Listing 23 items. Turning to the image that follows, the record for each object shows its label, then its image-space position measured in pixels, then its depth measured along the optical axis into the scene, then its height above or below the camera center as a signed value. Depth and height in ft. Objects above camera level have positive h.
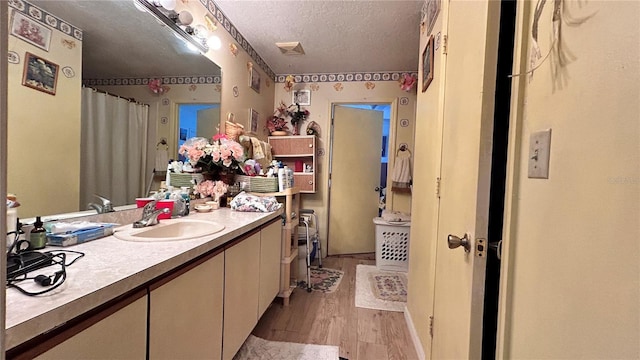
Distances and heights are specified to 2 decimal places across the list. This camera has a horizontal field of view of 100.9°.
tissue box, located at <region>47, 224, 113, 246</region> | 2.99 -0.88
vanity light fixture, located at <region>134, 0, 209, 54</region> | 4.76 +2.86
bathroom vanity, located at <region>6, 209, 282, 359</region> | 1.77 -1.24
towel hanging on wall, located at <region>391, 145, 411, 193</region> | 10.23 +0.24
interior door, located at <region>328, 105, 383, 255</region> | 11.25 -0.23
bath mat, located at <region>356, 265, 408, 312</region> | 7.29 -3.57
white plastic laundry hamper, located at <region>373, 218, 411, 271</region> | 9.42 -2.47
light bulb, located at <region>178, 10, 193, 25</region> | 5.26 +3.01
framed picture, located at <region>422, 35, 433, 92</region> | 5.37 +2.46
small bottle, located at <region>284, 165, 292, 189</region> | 7.28 -0.19
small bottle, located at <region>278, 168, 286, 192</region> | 7.18 -0.22
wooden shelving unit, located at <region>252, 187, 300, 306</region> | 7.20 -2.06
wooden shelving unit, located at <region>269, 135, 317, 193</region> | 10.29 +0.87
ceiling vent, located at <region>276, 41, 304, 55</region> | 8.25 +4.01
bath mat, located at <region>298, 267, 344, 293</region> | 8.33 -3.59
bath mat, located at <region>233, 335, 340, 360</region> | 5.17 -3.61
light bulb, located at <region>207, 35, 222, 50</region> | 6.33 +3.07
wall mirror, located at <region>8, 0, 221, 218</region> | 3.57 +1.93
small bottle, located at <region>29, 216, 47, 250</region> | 2.84 -0.82
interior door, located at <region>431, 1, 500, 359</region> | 2.41 +0.05
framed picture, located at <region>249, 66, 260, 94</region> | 8.73 +3.12
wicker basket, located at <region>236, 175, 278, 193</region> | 6.98 -0.31
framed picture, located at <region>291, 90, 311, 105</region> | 11.03 +3.17
